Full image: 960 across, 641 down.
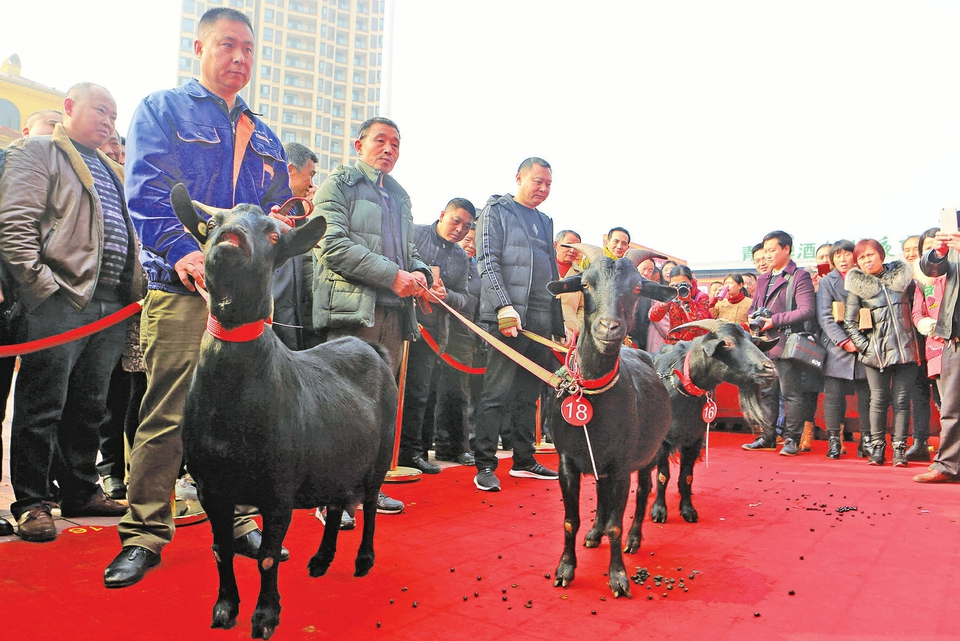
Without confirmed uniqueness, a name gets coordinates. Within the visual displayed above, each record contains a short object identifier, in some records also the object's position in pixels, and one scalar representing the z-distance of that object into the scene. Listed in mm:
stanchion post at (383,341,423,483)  4895
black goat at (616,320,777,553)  4148
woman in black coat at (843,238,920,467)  6773
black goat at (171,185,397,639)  2094
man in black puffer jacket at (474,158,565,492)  5129
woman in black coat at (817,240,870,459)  7406
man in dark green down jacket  4051
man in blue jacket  2777
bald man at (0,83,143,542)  3424
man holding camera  7602
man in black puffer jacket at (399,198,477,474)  5605
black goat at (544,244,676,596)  2848
